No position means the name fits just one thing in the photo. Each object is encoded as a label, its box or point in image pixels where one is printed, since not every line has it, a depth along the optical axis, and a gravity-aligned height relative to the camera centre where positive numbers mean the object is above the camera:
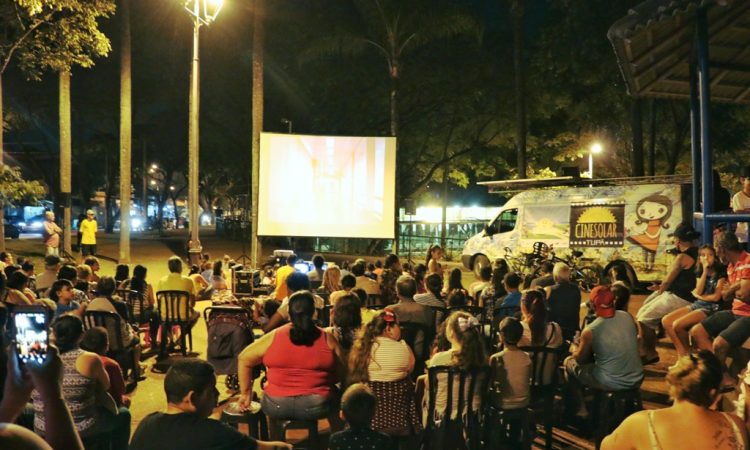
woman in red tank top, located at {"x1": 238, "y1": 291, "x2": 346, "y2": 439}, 4.48 -0.88
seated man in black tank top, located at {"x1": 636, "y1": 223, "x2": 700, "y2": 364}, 7.15 -0.50
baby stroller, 6.06 -0.90
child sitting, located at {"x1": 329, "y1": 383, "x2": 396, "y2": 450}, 3.13 -0.90
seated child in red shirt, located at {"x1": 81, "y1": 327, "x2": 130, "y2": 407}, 4.48 -0.79
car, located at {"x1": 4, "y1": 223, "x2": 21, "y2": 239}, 34.19 +0.44
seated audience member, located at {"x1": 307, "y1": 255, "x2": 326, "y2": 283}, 10.33 -0.49
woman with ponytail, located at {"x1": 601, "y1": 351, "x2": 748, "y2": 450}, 2.89 -0.81
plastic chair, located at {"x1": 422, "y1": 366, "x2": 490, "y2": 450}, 4.53 -1.16
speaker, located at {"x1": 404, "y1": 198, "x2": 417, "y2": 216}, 23.18 +1.18
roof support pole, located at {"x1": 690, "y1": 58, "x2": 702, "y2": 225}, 8.38 +1.38
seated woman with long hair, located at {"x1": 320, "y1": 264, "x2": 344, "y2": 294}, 8.96 -0.56
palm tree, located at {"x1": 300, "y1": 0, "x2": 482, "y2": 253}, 20.62 +6.63
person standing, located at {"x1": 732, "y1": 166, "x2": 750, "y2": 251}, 8.16 +0.54
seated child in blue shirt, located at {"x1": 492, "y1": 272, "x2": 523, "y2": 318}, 7.10 -0.65
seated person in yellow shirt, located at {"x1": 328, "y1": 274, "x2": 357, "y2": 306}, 7.88 -0.50
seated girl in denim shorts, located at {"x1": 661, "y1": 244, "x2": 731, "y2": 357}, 6.55 -0.60
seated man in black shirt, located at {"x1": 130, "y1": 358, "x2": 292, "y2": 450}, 2.86 -0.81
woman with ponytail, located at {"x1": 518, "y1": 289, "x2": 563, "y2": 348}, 5.70 -0.75
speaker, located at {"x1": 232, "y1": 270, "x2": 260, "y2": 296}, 10.46 -0.68
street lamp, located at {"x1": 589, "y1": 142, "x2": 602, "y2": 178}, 24.04 +3.40
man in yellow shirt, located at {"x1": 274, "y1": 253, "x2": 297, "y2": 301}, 8.70 -0.53
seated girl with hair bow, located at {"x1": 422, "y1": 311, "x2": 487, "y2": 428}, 4.56 -0.78
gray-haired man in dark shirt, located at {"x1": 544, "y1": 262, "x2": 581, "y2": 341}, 7.13 -0.69
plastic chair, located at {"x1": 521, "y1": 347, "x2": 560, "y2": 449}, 5.44 -1.13
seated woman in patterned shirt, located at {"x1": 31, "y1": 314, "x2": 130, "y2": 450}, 4.07 -0.96
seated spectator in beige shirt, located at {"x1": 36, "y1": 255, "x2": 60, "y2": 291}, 8.52 -0.44
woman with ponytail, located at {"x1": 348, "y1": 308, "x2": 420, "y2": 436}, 4.51 -0.94
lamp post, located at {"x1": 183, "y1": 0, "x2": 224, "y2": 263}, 14.41 +2.58
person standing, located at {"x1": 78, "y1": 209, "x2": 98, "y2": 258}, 18.70 +0.28
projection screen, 14.85 +1.22
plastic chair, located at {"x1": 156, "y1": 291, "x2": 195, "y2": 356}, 8.28 -0.87
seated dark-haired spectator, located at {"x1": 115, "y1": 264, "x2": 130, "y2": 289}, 9.05 -0.47
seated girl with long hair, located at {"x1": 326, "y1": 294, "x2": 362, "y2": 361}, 5.26 -0.65
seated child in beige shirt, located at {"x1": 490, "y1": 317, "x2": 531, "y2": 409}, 4.88 -0.97
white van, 14.41 +0.40
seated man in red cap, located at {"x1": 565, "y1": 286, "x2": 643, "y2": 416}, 5.23 -0.86
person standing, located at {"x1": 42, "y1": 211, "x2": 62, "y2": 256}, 15.57 +0.14
